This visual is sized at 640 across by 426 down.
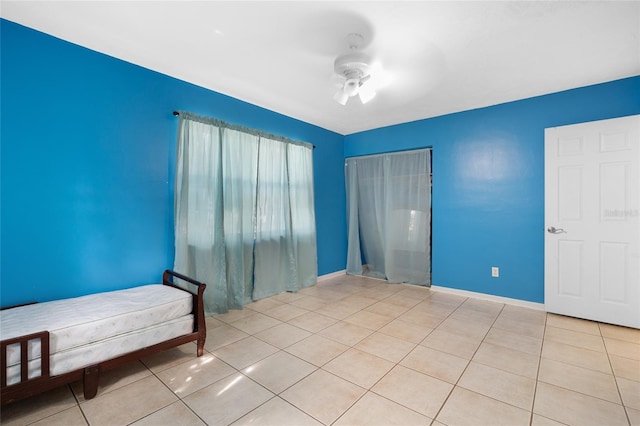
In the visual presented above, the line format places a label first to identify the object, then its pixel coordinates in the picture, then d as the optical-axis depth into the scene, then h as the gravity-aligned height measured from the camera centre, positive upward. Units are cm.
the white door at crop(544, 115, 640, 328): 276 -7
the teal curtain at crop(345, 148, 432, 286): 429 -3
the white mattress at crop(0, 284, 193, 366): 163 -67
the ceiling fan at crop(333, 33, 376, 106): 226 +125
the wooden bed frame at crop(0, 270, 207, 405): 148 -97
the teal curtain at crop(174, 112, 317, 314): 293 +2
